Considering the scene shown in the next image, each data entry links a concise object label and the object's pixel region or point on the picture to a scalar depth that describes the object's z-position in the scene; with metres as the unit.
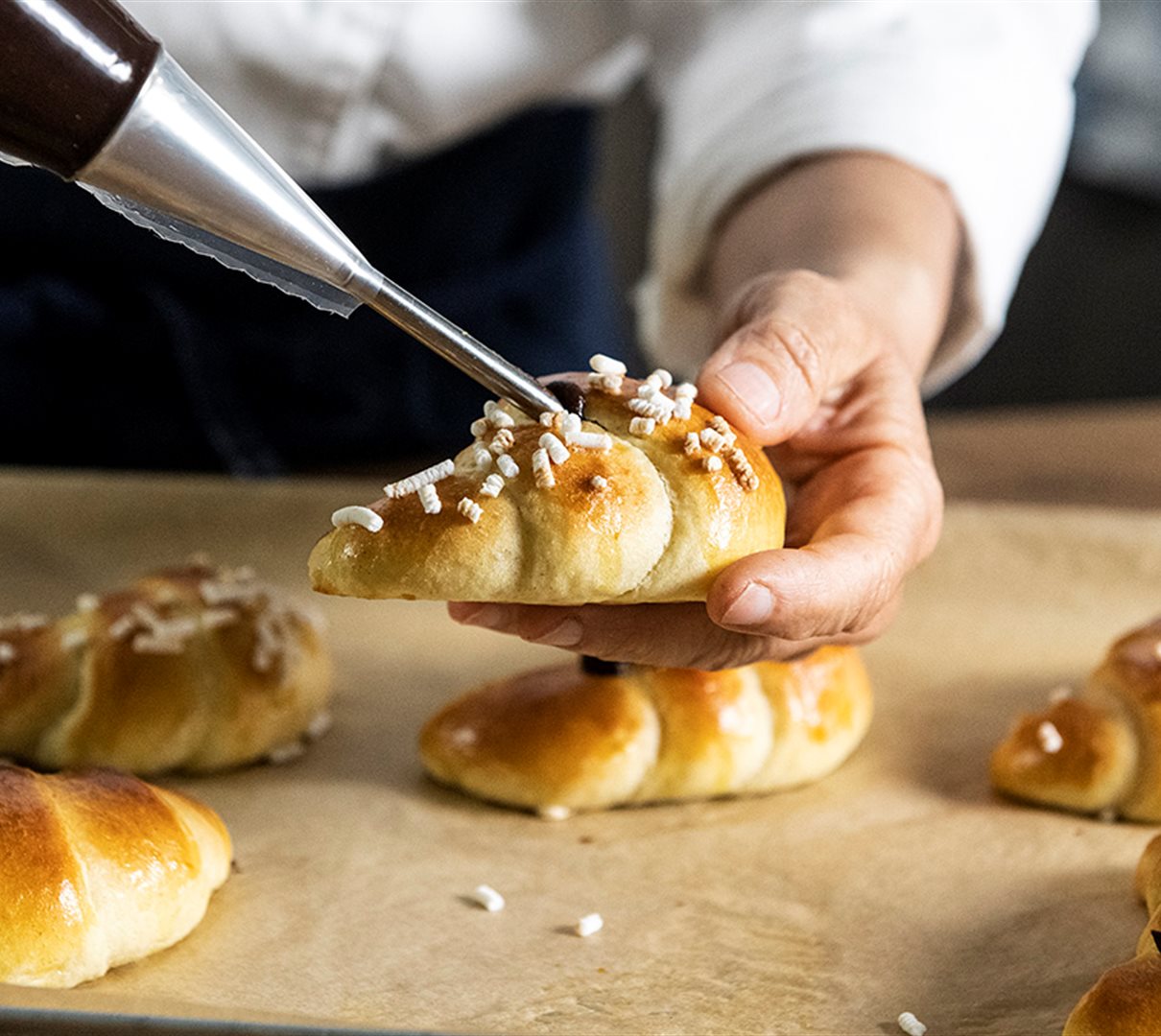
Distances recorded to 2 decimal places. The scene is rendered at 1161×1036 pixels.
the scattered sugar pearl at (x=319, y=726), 0.66
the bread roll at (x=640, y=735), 0.62
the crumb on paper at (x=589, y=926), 0.56
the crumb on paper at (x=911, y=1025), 0.53
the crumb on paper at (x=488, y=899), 0.57
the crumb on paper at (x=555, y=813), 0.62
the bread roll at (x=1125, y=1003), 0.50
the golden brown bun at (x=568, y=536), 0.51
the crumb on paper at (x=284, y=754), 0.65
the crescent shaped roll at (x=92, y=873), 0.52
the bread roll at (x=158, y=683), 0.63
